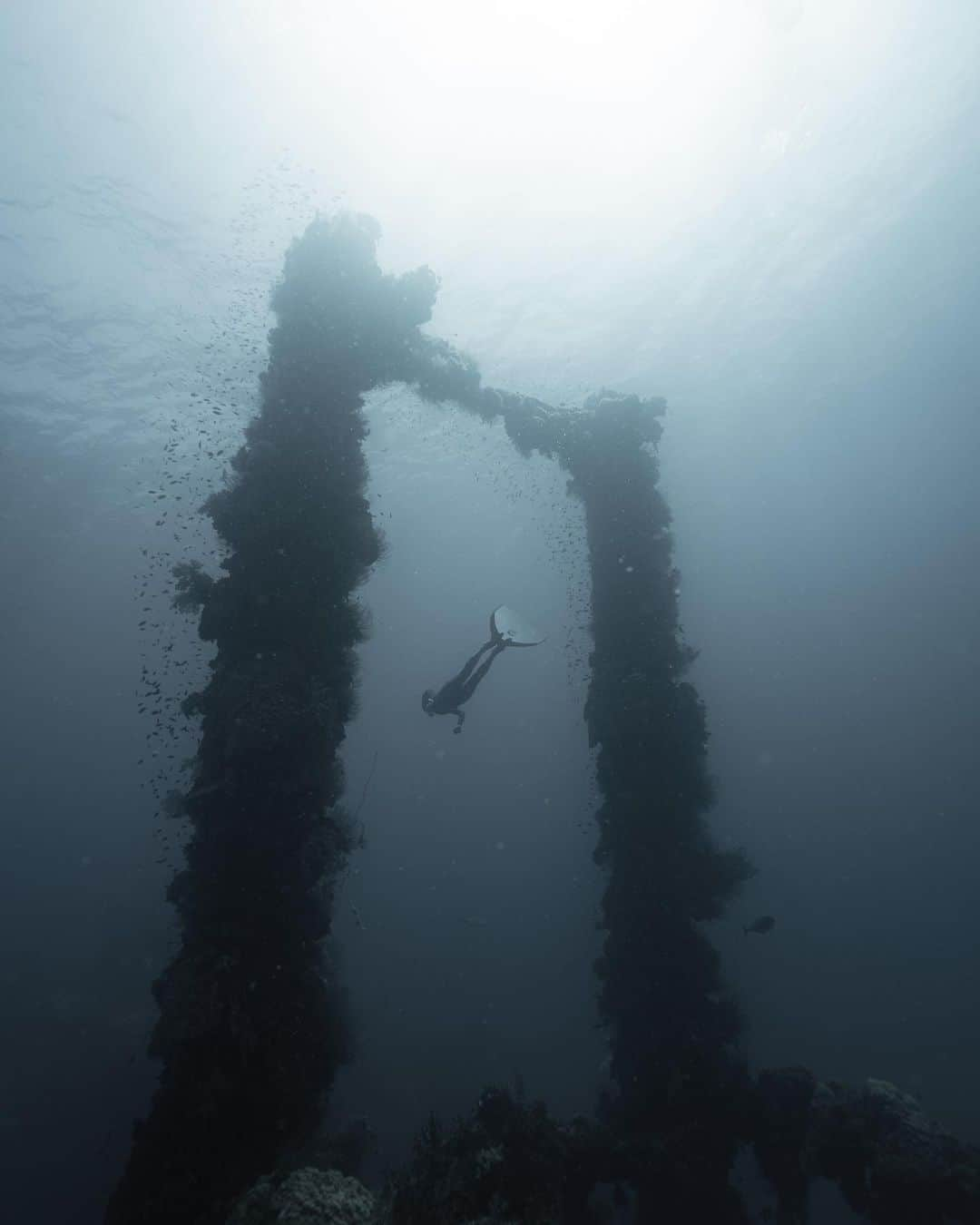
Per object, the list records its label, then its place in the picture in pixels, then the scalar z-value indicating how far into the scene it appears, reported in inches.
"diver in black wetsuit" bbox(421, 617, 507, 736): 398.6
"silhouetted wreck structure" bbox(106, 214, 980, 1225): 219.3
